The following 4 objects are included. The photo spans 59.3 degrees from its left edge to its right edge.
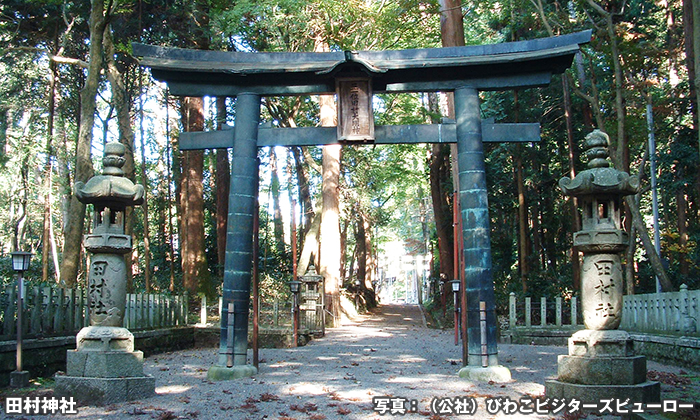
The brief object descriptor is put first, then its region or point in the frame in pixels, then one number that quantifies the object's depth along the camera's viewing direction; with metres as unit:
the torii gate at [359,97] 10.99
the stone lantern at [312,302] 20.58
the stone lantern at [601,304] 7.80
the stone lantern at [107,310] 8.36
